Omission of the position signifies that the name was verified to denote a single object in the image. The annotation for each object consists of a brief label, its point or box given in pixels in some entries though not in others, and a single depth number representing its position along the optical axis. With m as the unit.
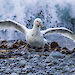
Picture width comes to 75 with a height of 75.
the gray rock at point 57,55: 19.15
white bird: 20.09
